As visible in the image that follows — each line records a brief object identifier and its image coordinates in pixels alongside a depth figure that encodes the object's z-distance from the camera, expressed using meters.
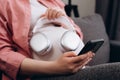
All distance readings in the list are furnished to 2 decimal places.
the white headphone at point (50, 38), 1.13
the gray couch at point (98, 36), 1.67
